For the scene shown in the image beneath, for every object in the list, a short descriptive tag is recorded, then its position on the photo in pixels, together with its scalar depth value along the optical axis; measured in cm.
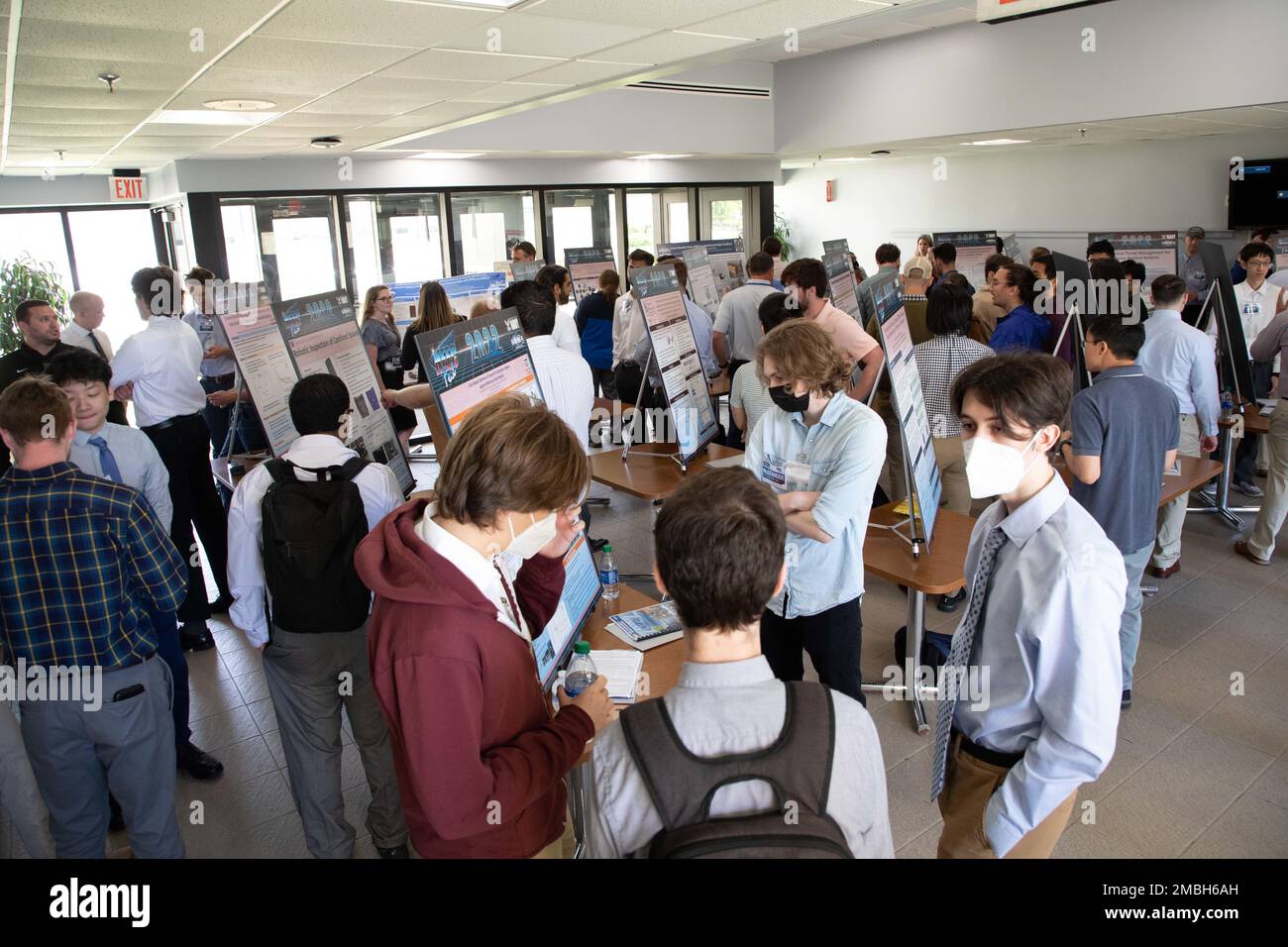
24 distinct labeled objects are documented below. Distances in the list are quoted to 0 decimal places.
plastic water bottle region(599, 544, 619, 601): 297
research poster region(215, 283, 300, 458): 386
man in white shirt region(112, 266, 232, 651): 449
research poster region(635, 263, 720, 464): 448
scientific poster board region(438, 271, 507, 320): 1007
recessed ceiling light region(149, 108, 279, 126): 642
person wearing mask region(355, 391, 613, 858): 149
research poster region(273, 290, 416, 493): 409
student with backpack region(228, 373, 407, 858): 253
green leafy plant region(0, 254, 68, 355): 899
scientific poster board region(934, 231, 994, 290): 1212
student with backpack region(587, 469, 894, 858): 111
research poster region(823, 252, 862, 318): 680
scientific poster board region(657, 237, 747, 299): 1034
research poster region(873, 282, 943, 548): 346
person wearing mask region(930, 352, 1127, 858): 169
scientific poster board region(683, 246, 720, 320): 901
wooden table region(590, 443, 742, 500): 441
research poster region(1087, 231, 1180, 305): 949
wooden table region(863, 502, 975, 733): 324
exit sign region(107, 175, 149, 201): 1051
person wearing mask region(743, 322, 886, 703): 267
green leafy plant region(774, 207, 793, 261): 1733
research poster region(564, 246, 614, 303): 1039
